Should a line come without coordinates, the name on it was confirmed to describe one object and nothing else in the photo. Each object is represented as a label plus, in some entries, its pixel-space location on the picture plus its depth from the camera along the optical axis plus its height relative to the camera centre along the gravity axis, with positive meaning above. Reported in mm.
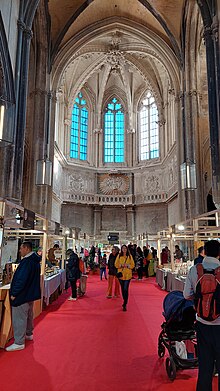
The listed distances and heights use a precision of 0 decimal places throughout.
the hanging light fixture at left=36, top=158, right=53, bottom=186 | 15463 +3580
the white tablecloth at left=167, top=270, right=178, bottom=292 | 8884 -1013
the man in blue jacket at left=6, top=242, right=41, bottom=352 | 4570 -688
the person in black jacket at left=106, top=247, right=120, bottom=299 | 9077 -764
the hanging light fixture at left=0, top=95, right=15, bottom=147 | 9273 +3777
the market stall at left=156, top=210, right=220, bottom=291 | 7226 -610
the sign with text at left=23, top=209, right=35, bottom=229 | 5832 +487
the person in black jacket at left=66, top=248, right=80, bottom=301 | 8641 -653
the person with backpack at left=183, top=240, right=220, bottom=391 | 2629 -630
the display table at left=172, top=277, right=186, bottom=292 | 7234 -920
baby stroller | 3801 -953
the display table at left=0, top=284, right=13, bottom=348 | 4754 -1118
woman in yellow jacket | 7281 -573
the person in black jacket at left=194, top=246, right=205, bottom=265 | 5165 -149
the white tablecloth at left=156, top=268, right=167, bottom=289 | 10720 -1145
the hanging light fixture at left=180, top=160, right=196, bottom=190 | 14977 +3370
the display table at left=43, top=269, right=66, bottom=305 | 7395 -1022
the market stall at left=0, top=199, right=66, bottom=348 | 4863 -650
